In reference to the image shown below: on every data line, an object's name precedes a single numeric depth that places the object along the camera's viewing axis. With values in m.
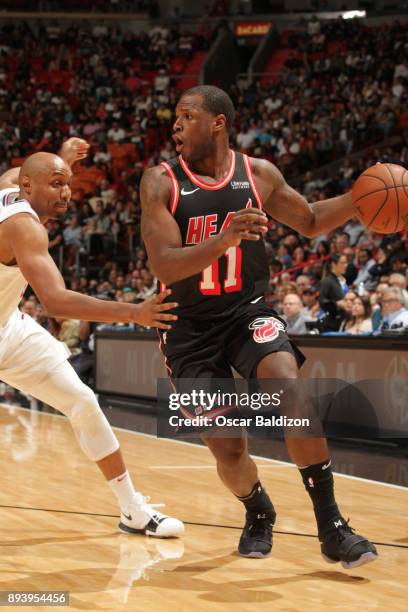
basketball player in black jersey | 7.98
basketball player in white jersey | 8.84
